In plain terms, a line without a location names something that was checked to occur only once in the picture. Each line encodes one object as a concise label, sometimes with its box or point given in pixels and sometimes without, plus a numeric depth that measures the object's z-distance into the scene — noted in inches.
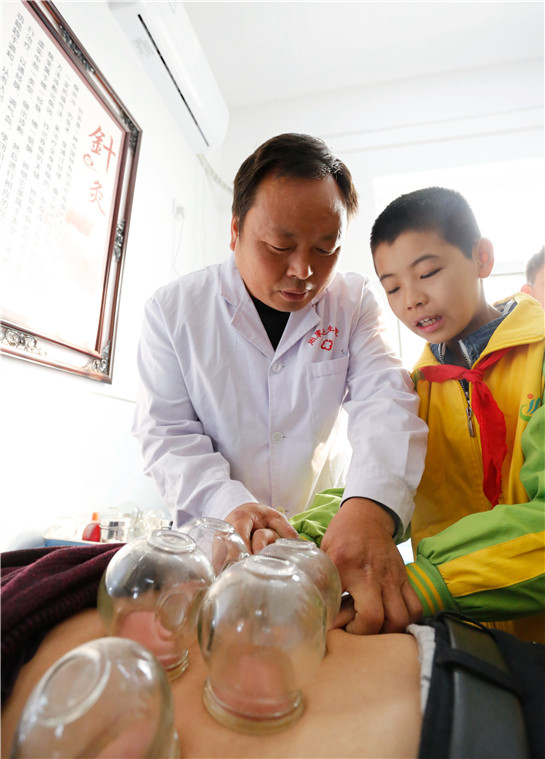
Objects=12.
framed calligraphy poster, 48.8
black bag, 11.5
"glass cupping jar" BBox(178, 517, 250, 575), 19.3
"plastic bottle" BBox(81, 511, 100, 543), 52.7
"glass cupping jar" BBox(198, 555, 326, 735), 12.6
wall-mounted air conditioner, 69.4
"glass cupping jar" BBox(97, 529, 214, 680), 14.8
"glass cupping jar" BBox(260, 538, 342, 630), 17.0
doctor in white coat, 33.6
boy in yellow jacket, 21.0
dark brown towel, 14.4
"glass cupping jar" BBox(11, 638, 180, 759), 9.3
